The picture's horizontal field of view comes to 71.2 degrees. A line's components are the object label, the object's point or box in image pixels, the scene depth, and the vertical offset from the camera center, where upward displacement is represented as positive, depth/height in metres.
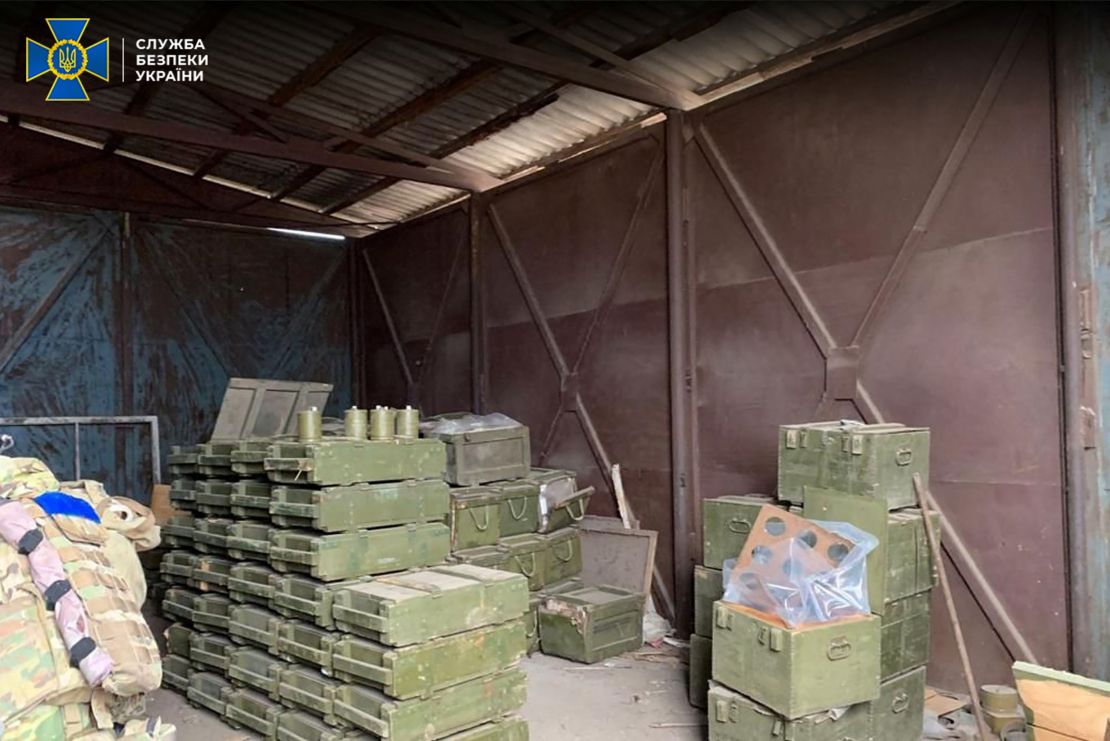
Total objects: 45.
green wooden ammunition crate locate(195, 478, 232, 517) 5.62 -0.88
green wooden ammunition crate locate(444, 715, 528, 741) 4.25 -2.00
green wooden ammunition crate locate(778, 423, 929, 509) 4.29 -0.53
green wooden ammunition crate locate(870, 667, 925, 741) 4.19 -1.89
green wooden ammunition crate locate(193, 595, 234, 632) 5.45 -1.68
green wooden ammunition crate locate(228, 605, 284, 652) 4.90 -1.63
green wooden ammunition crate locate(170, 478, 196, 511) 6.05 -0.92
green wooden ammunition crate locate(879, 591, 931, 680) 4.23 -1.50
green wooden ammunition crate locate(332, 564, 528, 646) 4.04 -1.26
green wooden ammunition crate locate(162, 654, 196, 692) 5.70 -2.19
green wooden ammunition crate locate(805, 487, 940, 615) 4.07 -0.96
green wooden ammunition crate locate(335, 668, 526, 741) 3.99 -1.80
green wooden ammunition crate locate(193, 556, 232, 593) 5.50 -1.41
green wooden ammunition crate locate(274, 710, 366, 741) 4.29 -2.03
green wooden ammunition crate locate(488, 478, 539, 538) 6.77 -1.19
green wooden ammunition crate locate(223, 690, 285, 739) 4.75 -2.13
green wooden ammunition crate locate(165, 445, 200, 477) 6.12 -0.66
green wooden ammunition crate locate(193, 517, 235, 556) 5.54 -1.14
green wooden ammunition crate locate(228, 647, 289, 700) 4.81 -1.89
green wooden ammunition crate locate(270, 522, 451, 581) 4.61 -1.09
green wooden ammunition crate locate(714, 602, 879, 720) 3.73 -1.47
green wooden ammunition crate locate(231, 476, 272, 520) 5.16 -0.83
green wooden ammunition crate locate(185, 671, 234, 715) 5.23 -2.18
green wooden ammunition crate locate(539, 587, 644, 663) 6.14 -2.06
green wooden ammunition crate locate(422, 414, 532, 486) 6.72 -0.73
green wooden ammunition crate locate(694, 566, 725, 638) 4.89 -1.43
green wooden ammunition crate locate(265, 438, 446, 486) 4.65 -0.54
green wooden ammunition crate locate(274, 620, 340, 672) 4.45 -1.60
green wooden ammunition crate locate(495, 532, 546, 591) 6.57 -1.59
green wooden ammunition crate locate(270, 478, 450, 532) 4.64 -0.82
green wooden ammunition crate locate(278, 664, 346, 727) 4.35 -1.84
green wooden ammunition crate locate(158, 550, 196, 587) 5.83 -1.45
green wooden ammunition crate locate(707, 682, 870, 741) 3.84 -1.82
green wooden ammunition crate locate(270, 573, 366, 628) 4.51 -1.34
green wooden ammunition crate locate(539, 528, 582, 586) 6.95 -1.68
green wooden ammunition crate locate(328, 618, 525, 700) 3.99 -1.54
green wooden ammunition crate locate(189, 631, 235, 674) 5.34 -1.93
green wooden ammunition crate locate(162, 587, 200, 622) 5.79 -1.72
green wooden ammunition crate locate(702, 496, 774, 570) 4.73 -0.97
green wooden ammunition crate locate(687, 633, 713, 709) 5.01 -1.95
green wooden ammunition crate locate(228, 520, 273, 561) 5.10 -1.10
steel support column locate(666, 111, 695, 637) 6.85 +0.06
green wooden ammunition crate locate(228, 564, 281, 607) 4.98 -1.37
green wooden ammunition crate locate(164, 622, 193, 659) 5.79 -1.97
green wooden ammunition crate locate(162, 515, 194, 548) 6.03 -1.20
